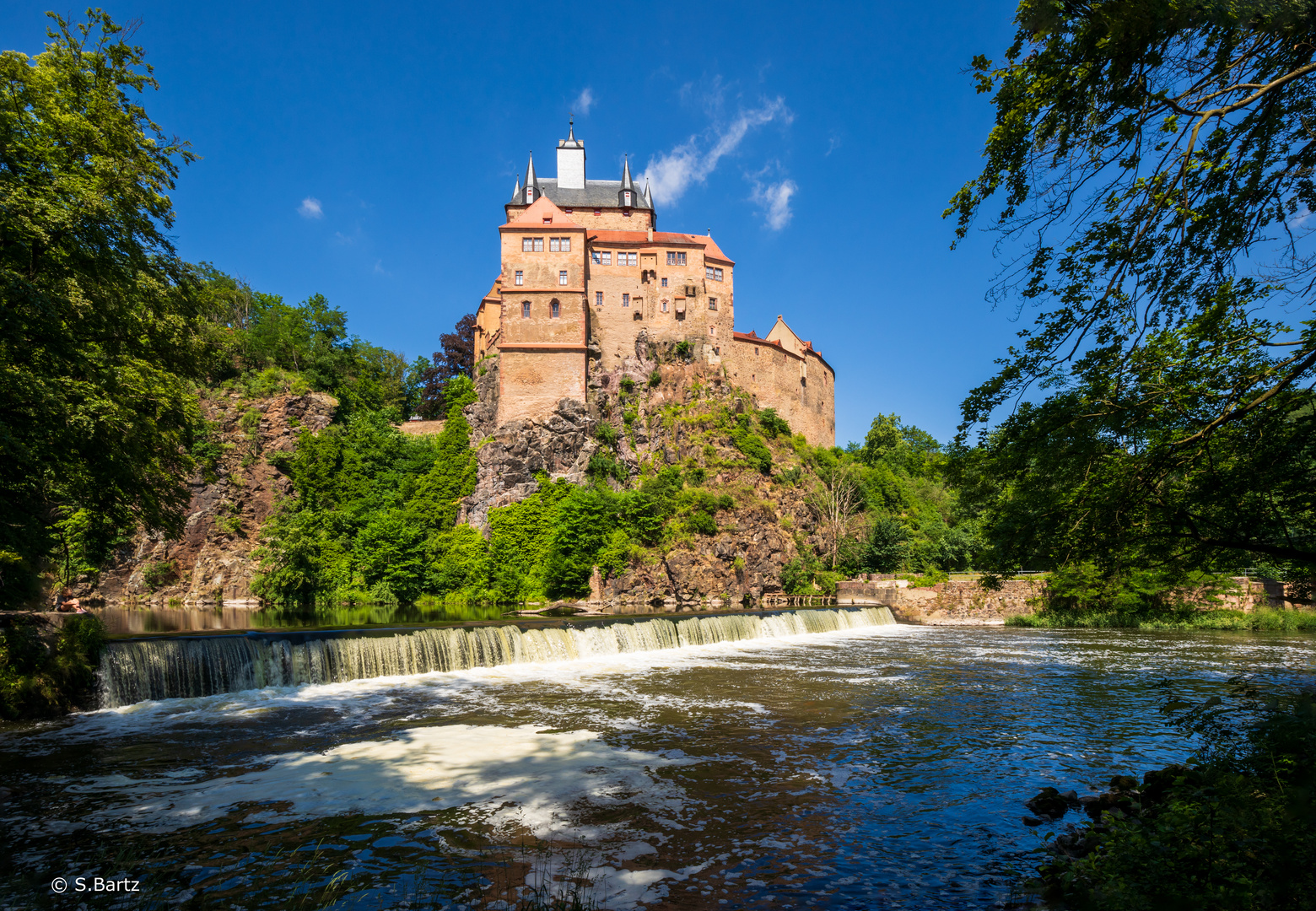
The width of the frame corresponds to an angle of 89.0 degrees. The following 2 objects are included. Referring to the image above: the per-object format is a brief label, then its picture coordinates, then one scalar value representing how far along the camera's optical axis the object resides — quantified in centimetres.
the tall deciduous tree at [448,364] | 6750
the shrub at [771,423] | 5578
